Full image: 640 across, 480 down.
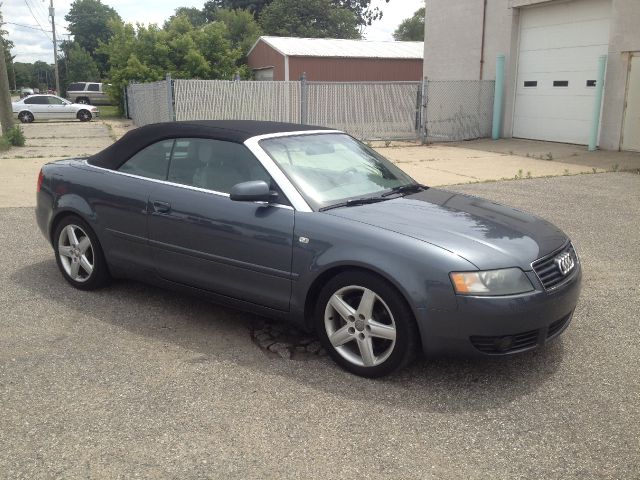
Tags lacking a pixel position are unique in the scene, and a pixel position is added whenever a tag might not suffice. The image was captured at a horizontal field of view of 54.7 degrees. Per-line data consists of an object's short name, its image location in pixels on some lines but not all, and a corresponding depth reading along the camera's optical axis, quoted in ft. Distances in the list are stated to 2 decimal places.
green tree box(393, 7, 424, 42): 252.01
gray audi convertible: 11.07
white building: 50.67
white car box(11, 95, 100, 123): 100.42
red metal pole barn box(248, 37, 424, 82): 106.01
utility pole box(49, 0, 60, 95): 180.65
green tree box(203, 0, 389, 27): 232.73
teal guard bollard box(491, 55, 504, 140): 62.75
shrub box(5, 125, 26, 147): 56.85
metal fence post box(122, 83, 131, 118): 106.82
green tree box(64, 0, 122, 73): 320.70
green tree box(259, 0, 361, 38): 189.57
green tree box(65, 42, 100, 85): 238.89
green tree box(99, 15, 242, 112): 104.63
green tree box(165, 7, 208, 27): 252.01
